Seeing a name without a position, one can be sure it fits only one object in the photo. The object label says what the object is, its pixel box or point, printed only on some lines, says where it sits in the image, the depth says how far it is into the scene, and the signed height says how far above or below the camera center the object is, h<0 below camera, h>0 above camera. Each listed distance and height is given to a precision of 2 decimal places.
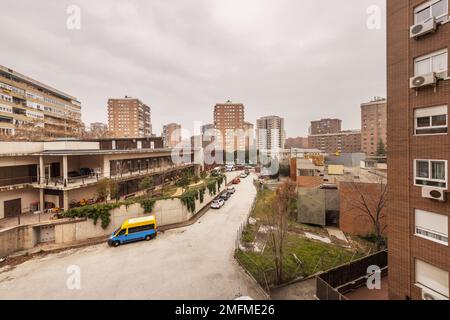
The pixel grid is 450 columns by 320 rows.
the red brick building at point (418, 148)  6.96 +0.18
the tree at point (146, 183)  22.02 -2.89
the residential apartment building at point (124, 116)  82.88 +17.26
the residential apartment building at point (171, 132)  99.73 +13.44
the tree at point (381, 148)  70.28 +1.78
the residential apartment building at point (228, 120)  88.69 +16.18
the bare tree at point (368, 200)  16.30 -4.00
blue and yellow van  14.84 -5.75
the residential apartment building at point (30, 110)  34.66 +10.14
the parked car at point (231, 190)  33.19 -5.85
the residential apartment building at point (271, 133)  117.31 +13.22
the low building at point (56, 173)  17.02 -1.59
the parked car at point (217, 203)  24.68 -6.07
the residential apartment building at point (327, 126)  137.38 +19.87
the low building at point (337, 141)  95.50 +6.56
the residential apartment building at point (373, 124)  81.19 +12.14
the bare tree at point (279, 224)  10.84 -4.19
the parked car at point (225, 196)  29.02 -6.03
